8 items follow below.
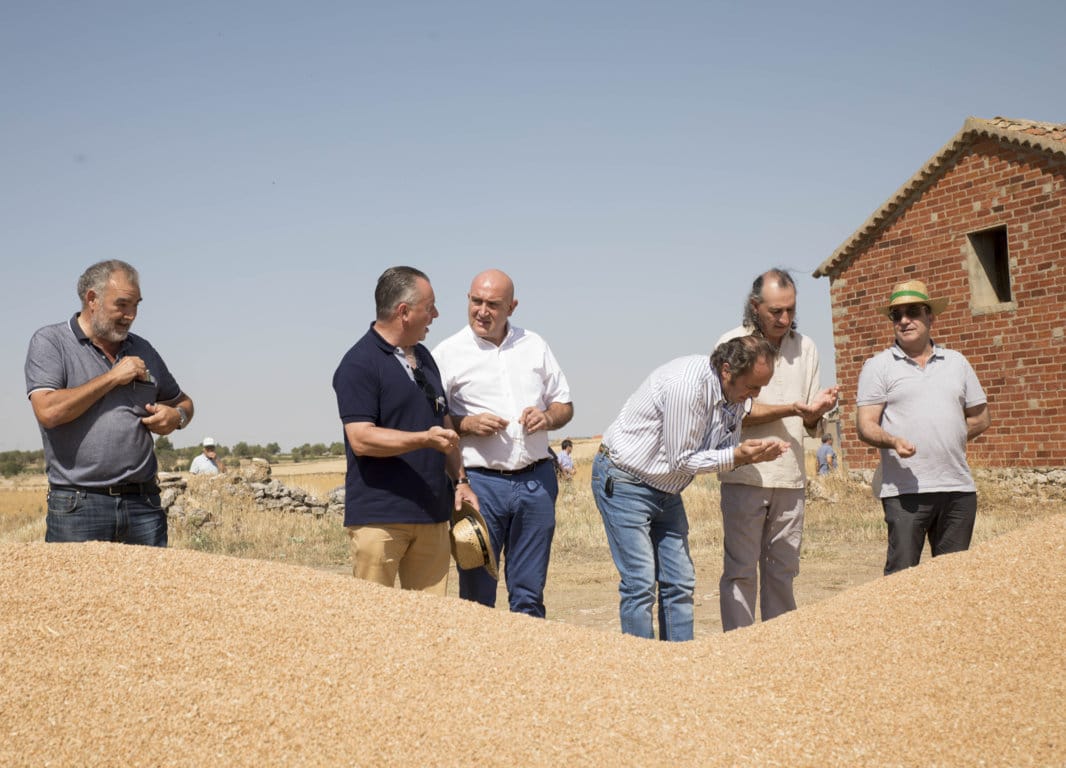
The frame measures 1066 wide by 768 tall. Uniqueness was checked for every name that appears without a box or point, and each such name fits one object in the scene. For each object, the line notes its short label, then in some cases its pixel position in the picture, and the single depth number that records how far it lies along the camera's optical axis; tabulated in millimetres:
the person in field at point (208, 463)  15398
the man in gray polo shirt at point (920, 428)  4477
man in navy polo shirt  3832
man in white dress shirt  4484
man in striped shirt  4172
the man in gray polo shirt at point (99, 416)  3734
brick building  12195
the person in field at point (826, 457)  19969
